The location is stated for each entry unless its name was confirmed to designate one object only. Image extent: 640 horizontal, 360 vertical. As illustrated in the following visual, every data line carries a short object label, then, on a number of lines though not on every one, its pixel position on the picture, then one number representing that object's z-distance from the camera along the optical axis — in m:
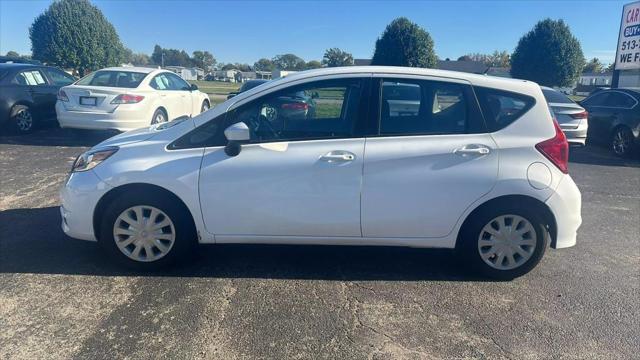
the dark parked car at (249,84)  11.56
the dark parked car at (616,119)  10.30
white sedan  9.33
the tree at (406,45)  28.62
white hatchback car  3.80
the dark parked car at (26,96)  10.31
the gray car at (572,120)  10.21
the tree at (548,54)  27.56
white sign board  14.67
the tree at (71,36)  29.00
